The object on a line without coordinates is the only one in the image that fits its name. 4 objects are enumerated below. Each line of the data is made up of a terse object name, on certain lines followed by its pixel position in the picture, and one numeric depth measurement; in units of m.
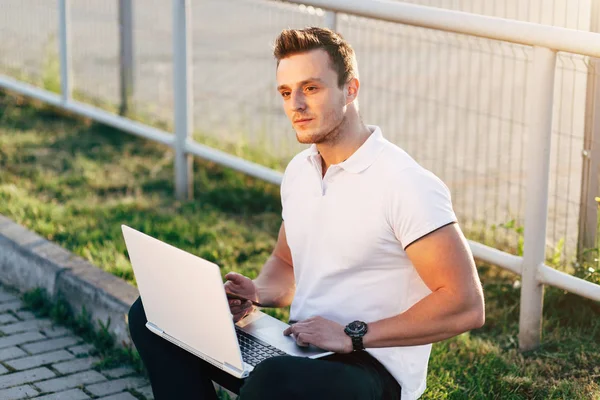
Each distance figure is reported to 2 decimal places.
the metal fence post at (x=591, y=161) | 4.43
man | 2.96
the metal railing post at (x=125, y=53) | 8.12
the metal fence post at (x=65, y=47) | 7.79
